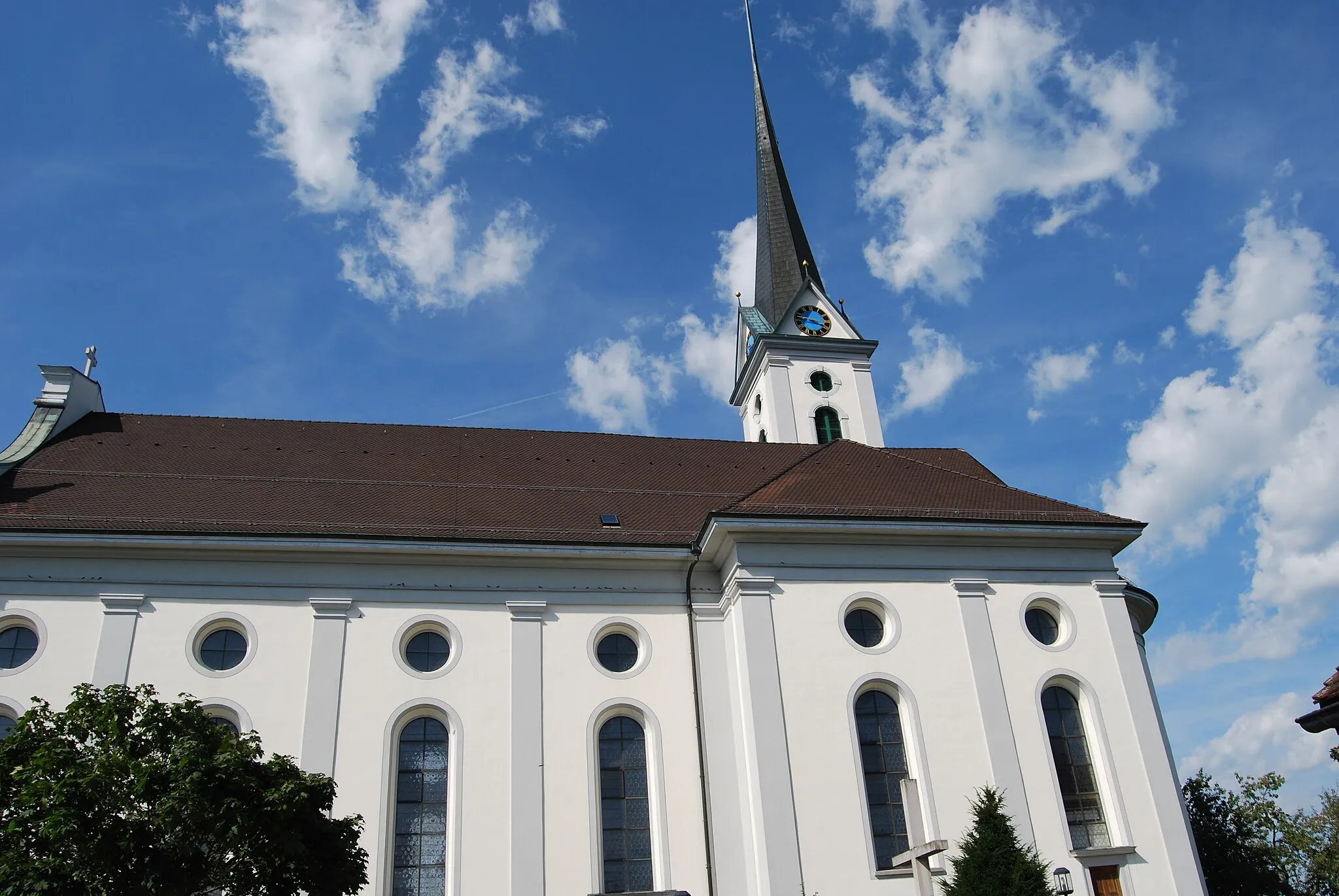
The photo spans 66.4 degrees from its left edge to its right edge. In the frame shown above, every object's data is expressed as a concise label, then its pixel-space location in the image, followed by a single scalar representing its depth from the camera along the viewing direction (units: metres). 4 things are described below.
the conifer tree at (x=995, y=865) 14.62
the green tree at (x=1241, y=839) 26.55
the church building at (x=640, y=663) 17.59
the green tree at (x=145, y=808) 11.01
